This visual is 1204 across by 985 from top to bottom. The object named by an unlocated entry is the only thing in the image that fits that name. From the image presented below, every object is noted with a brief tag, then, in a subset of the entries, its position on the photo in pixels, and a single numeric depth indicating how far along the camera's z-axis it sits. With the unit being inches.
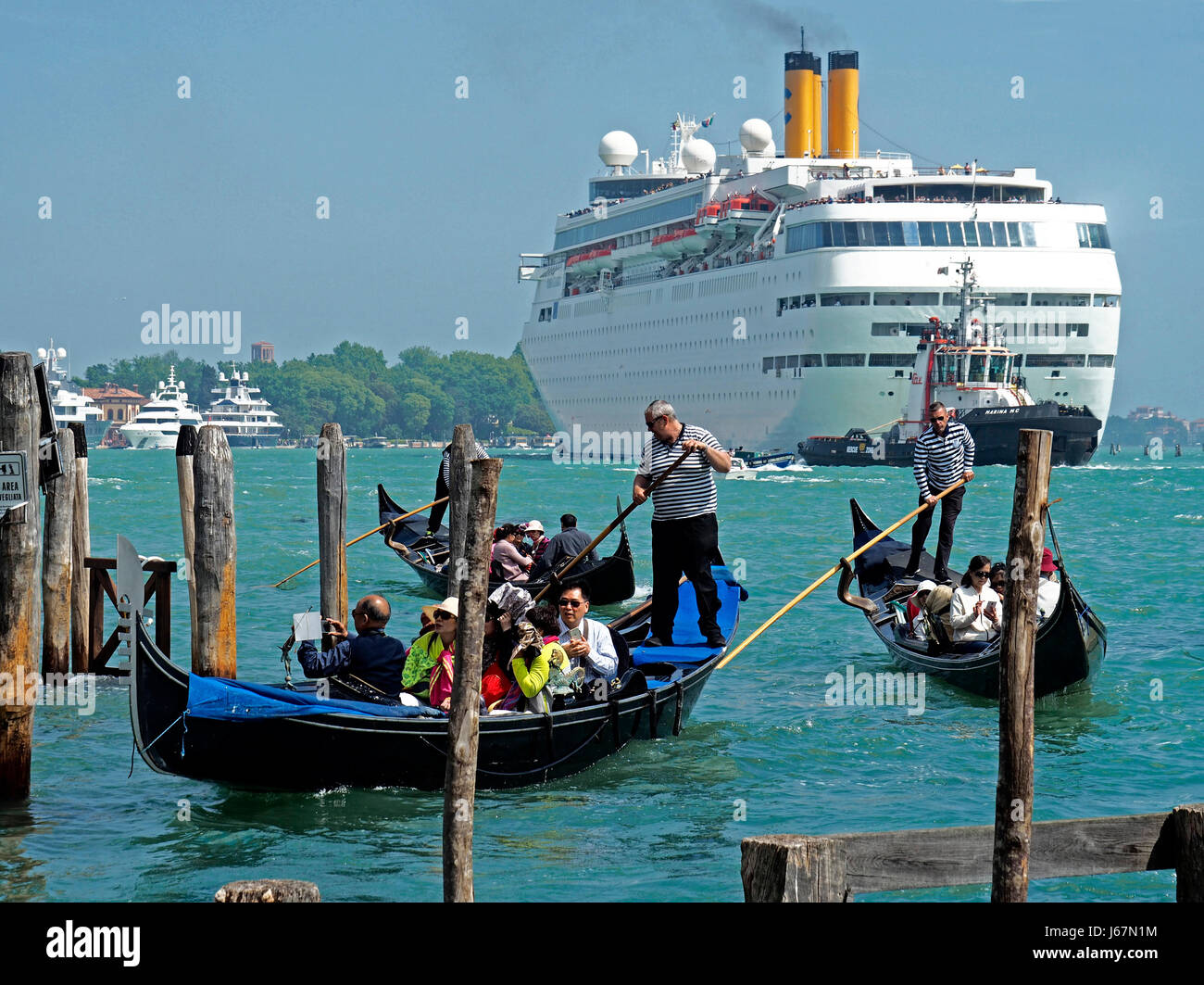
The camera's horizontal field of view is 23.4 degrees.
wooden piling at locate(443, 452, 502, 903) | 319.7
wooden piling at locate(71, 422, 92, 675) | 696.5
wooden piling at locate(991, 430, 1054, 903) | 278.3
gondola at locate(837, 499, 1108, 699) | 670.6
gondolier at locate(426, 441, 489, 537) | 1174.5
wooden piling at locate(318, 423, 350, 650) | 723.5
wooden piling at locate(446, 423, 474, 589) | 699.4
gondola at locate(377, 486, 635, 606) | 1035.3
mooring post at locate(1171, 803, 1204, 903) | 259.8
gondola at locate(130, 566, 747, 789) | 467.7
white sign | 443.7
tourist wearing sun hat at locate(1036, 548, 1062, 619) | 704.7
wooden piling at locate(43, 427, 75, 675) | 617.8
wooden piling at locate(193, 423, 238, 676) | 542.3
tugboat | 2926.7
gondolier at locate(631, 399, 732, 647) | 602.5
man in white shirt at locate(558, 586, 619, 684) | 543.2
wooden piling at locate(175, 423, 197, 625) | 674.1
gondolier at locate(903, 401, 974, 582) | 787.5
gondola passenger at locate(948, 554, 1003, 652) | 704.7
